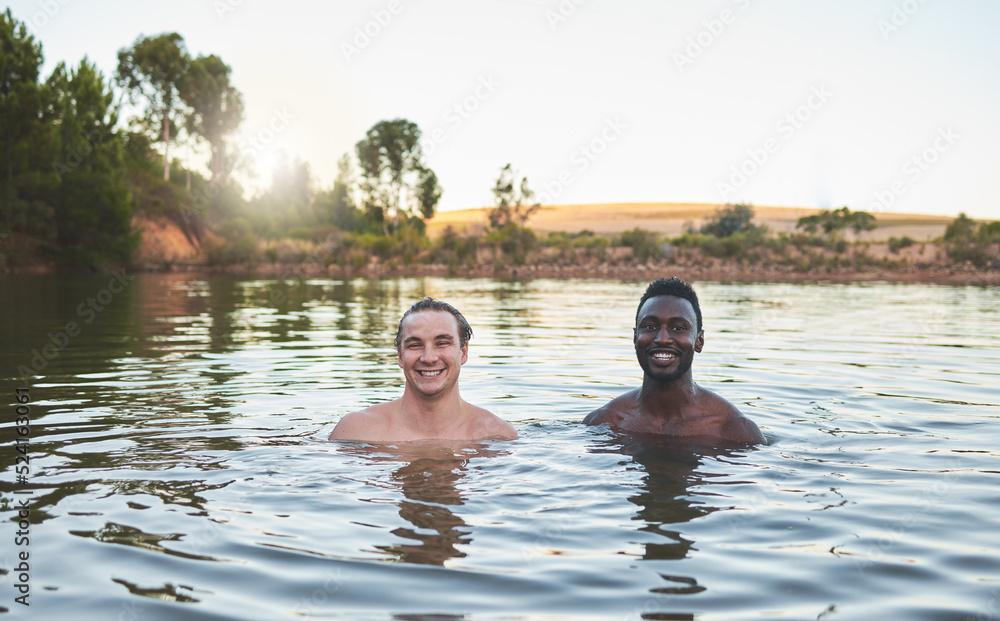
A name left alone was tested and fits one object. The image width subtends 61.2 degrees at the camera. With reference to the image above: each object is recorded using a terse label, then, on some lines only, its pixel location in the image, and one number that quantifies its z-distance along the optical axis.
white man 5.94
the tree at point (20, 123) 38.62
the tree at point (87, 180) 42.28
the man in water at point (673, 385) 6.29
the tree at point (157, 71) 59.44
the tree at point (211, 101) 60.44
